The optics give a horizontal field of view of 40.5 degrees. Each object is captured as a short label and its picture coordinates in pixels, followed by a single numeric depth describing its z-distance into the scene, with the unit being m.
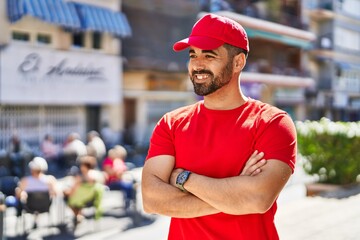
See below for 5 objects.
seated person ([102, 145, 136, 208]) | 9.02
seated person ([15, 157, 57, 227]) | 7.64
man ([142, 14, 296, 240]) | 2.27
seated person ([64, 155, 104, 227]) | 7.98
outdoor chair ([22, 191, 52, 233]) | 7.58
